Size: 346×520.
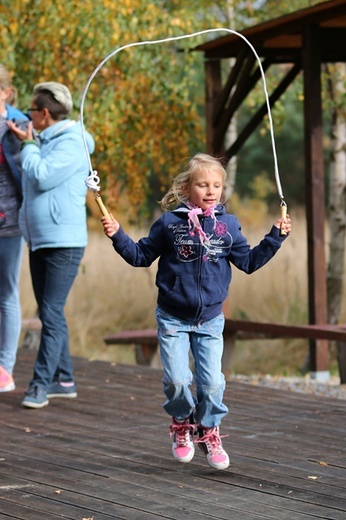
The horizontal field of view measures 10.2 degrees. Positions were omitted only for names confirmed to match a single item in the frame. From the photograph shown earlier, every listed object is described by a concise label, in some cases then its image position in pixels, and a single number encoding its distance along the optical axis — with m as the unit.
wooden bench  15.04
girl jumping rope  8.20
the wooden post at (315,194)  15.90
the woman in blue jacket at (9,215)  11.51
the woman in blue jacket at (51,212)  10.92
